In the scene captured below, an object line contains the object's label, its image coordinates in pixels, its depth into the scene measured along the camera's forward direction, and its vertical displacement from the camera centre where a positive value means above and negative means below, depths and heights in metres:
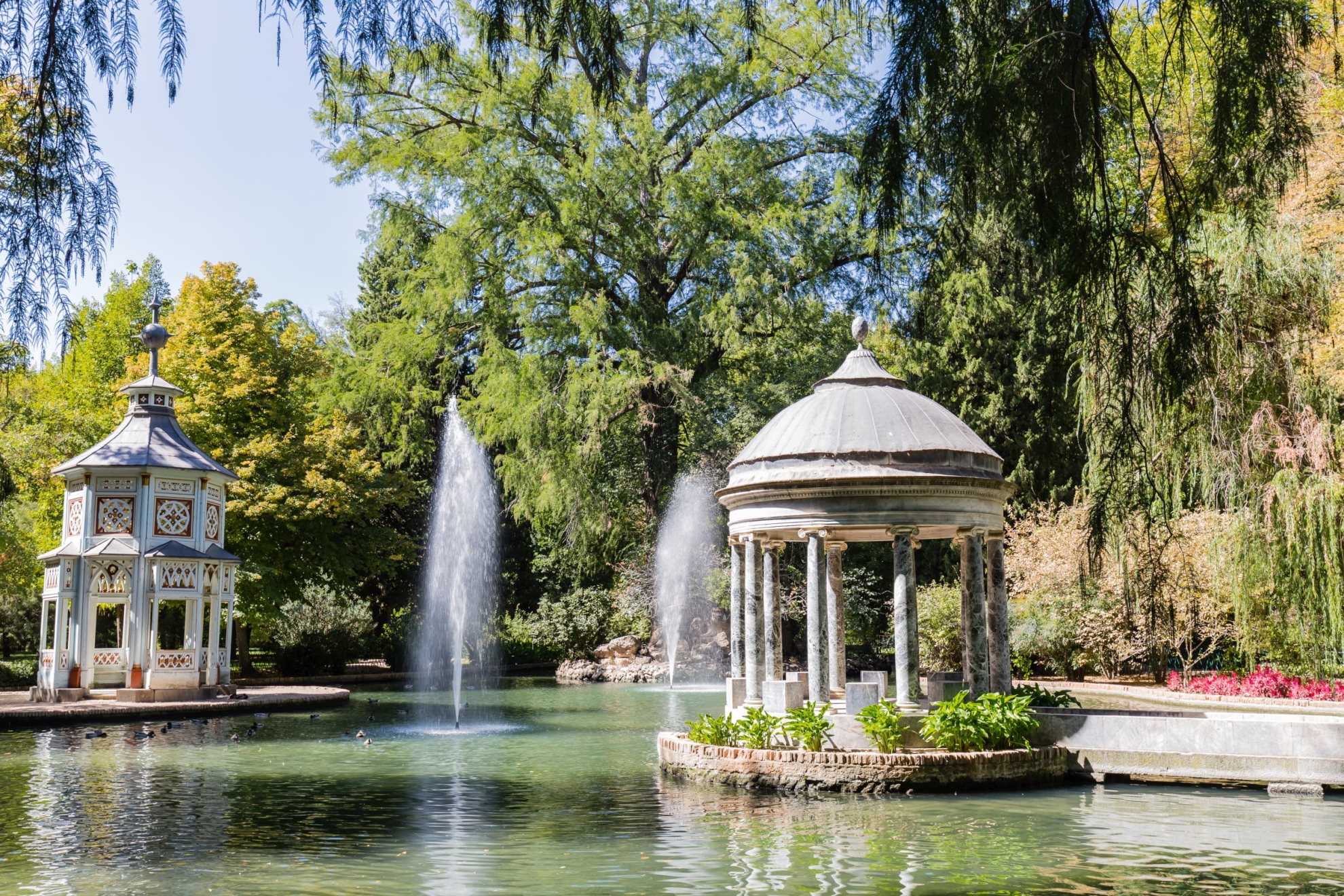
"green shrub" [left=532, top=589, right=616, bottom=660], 40.34 +0.08
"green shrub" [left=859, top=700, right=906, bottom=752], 13.29 -1.14
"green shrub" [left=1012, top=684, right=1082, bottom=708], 15.69 -0.97
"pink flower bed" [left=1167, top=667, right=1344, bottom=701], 20.41 -1.12
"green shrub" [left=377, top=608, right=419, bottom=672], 40.25 -0.51
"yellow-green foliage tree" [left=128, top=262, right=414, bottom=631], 32.16 +4.61
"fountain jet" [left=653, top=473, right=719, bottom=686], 34.91 +2.12
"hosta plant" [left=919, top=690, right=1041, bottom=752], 13.38 -1.13
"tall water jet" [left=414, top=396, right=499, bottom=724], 36.28 +2.55
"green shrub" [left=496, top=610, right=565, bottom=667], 44.53 -0.78
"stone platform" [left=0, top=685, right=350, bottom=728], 21.02 -1.53
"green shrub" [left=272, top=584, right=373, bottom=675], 35.12 -0.24
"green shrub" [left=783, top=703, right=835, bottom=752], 13.48 -1.14
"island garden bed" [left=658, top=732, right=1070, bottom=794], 12.84 -1.57
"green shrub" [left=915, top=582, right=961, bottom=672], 30.48 -0.08
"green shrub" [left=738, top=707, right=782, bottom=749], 13.79 -1.20
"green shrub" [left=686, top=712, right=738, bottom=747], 14.21 -1.27
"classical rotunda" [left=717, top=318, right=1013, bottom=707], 14.40 +1.49
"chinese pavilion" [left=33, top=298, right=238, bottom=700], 24.52 +1.36
